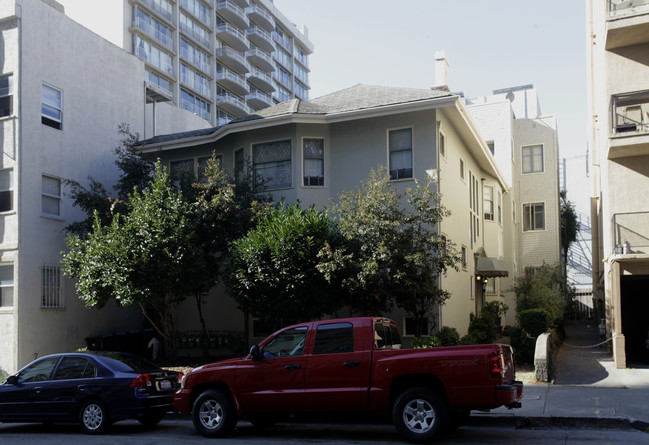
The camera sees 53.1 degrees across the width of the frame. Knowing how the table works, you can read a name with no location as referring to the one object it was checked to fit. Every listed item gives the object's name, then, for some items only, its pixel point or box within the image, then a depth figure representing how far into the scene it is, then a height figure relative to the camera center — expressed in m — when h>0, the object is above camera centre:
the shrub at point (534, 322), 17.44 -1.66
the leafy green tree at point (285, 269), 16.25 -0.15
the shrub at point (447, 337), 17.38 -2.05
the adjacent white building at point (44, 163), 19.48 +3.28
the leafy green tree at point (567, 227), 38.09 +1.96
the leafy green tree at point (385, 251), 15.80 +0.27
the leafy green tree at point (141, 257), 16.88 +0.21
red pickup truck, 8.87 -1.75
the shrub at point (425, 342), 16.53 -2.07
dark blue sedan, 11.12 -2.22
